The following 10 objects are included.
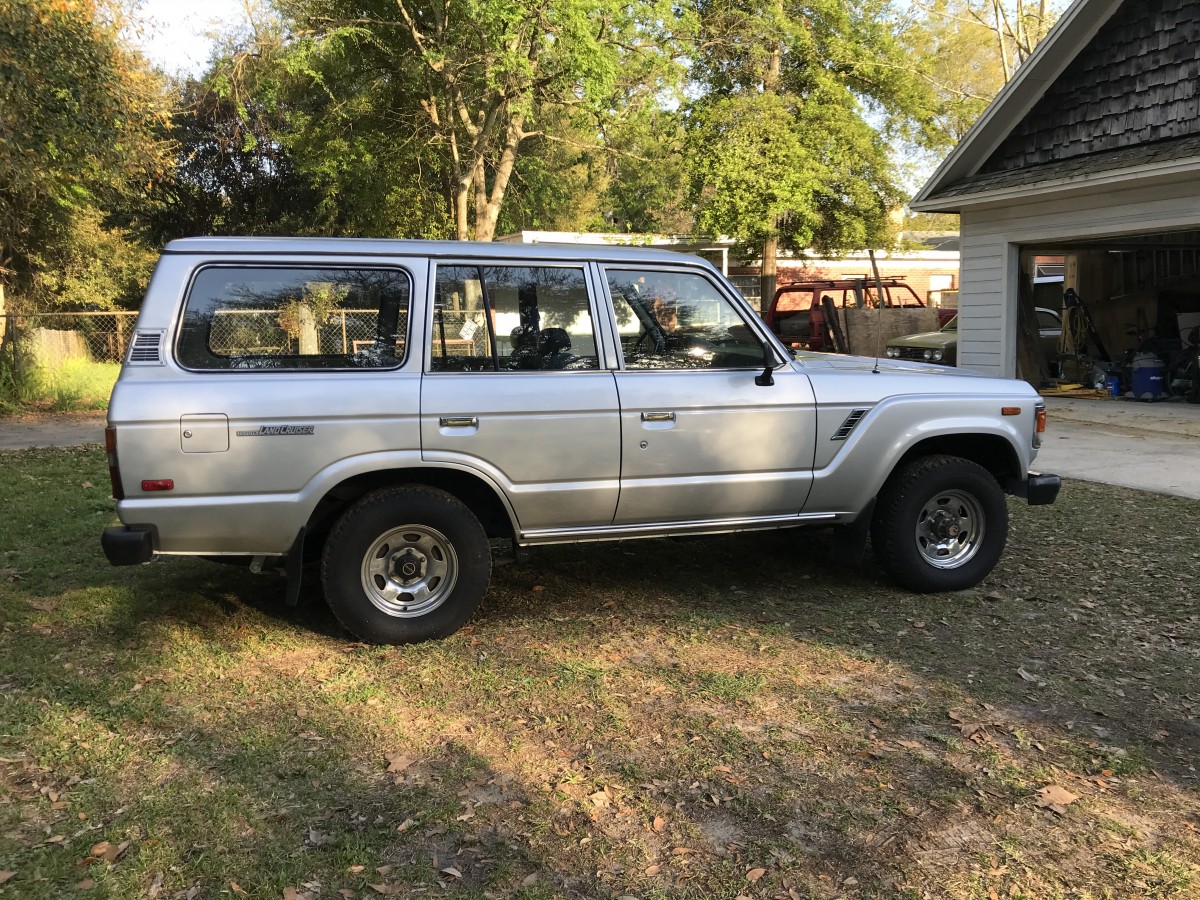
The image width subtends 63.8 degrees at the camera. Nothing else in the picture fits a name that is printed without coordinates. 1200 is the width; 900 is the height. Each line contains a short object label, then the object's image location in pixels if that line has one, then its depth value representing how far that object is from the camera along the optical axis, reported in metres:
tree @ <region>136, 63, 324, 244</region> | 29.38
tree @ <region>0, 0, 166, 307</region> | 9.05
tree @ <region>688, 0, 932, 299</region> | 24.88
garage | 11.90
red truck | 19.34
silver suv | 4.27
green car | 15.81
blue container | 14.00
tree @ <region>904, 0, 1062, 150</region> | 27.84
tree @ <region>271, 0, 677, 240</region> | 17.28
